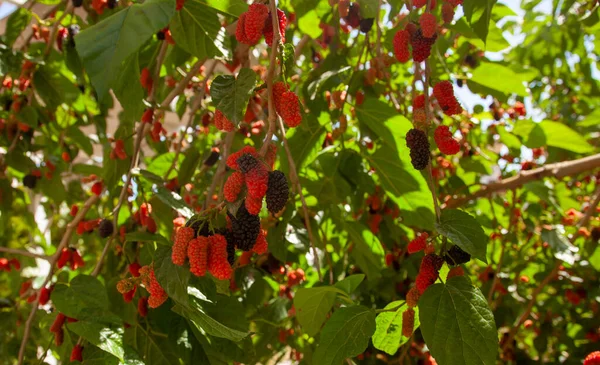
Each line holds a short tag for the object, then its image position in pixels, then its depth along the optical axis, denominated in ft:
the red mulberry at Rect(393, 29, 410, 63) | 2.89
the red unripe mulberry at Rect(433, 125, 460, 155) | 2.57
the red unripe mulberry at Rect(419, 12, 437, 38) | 2.65
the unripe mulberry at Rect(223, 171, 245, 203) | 2.14
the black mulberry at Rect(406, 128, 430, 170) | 2.46
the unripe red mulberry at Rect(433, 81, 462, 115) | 2.68
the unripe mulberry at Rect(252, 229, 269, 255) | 2.39
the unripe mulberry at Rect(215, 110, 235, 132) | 2.35
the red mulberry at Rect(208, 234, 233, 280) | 2.18
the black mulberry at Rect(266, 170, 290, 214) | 2.12
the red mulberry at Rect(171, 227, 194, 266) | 2.23
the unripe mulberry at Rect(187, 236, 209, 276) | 2.16
